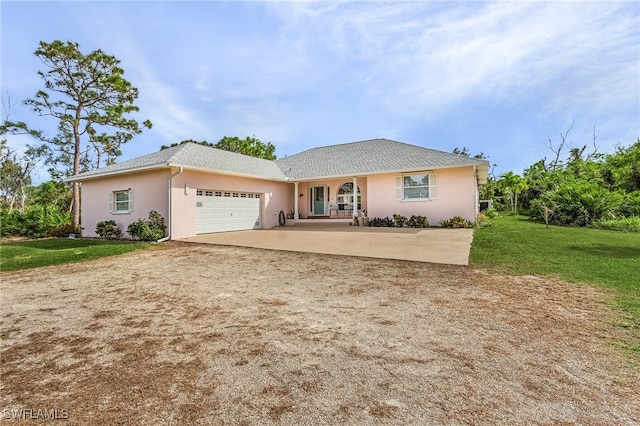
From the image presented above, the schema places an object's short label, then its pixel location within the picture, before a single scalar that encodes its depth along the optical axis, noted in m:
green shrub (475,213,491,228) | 13.72
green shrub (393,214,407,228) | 14.97
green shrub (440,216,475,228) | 13.70
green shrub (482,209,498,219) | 19.39
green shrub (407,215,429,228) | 14.62
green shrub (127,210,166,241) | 11.48
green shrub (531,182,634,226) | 14.30
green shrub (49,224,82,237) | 15.67
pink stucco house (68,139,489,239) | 12.55
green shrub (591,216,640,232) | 12.29
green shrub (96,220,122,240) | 13.18
